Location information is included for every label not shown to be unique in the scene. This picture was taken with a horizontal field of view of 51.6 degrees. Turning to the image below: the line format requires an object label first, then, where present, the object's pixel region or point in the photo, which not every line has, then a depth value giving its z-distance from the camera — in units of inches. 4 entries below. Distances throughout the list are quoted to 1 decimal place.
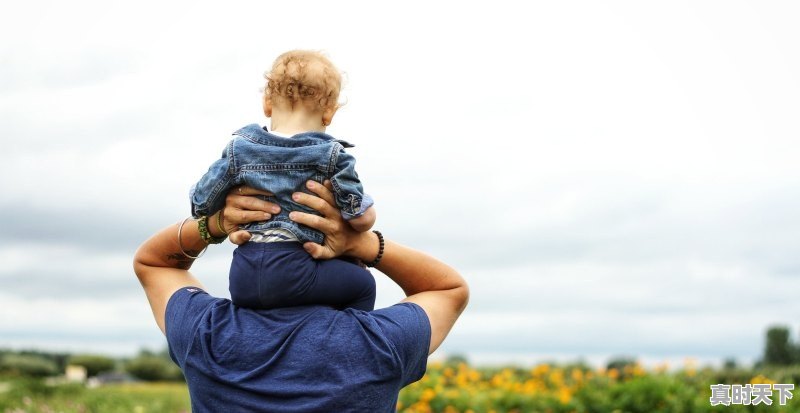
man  95.3
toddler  99.0
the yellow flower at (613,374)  351.9
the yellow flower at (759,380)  333.1
